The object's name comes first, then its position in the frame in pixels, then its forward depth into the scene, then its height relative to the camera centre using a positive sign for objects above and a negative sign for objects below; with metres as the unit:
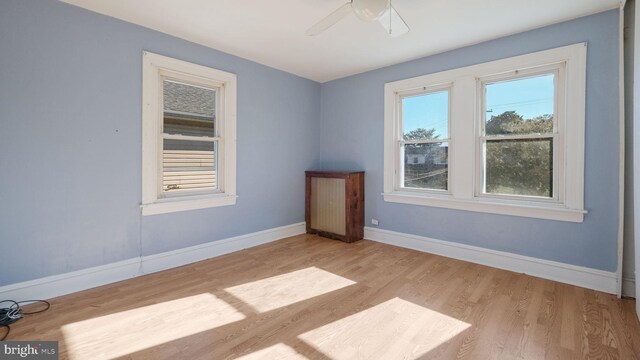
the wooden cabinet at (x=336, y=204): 3.97 -0.39
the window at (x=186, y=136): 2.88 +0.46
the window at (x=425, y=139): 3.53 +0.51
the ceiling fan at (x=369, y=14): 1.90 +1.17
